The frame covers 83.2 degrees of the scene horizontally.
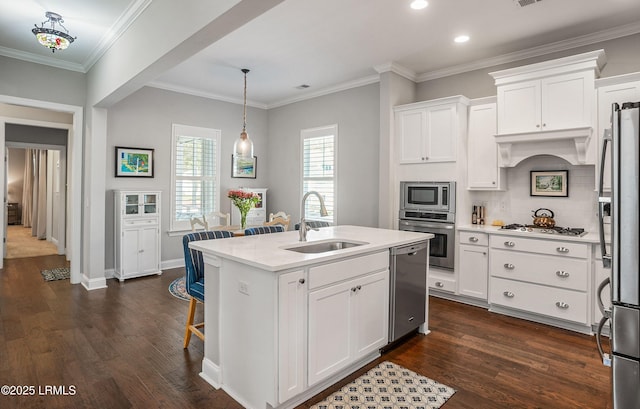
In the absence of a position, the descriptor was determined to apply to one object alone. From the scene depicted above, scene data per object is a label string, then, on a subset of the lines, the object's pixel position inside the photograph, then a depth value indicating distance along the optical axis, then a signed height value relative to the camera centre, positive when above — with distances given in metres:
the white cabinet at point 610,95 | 3.26 +1.05
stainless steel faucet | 2.89 -0.18
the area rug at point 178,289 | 4.36 -1.08
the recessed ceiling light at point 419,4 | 3.13 +1.79
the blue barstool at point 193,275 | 2.86 -0.57
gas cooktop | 3.62 -0.23
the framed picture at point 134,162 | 5.24 +0.64
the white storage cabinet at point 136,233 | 5.04 -0.41
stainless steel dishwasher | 2.91 -0.69
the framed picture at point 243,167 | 6.55 +0.71
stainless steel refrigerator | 1.40 -0.19
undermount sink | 2.86 -0.33
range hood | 3.53 +0.67
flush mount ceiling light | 3.10 +1.47
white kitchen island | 2.05 -0.70
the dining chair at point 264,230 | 3.34 -0.23
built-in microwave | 4.33 +0.14
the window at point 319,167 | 5.88 +0.67
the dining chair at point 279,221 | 4.84 -0.20
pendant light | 4.62 +0.76
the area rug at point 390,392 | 2.23 -1.21
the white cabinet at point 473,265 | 4.05 -0.66
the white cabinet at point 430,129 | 4.30 +0.98
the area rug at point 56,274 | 5.19 -1.04
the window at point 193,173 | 5.86 +0.54
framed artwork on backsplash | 3.94 +0.28
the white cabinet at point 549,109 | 3.47 +1.02
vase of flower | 4.61 +0.07
